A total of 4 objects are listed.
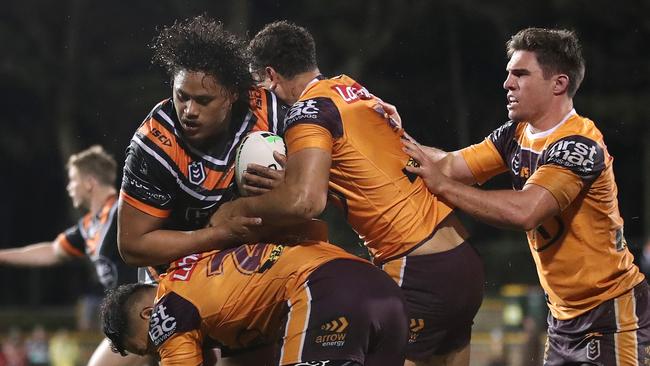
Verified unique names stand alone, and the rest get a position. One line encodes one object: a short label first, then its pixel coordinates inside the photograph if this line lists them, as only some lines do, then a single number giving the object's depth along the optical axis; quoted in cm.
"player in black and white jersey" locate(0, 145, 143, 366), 1521
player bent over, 818
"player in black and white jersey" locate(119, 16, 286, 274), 920
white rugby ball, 902
